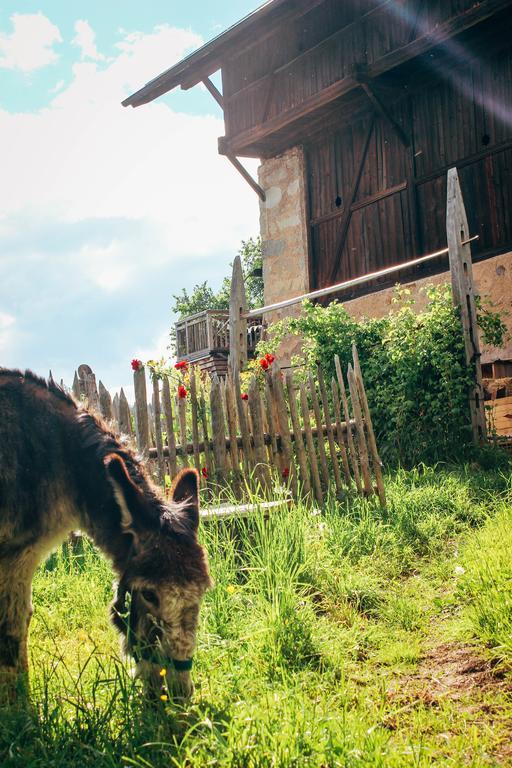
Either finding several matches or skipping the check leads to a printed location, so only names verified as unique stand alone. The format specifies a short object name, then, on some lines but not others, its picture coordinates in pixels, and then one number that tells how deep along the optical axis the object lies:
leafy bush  9.56
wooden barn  12.89
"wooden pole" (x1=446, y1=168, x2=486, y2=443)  9.48
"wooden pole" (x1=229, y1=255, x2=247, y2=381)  11.13
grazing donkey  2.98
